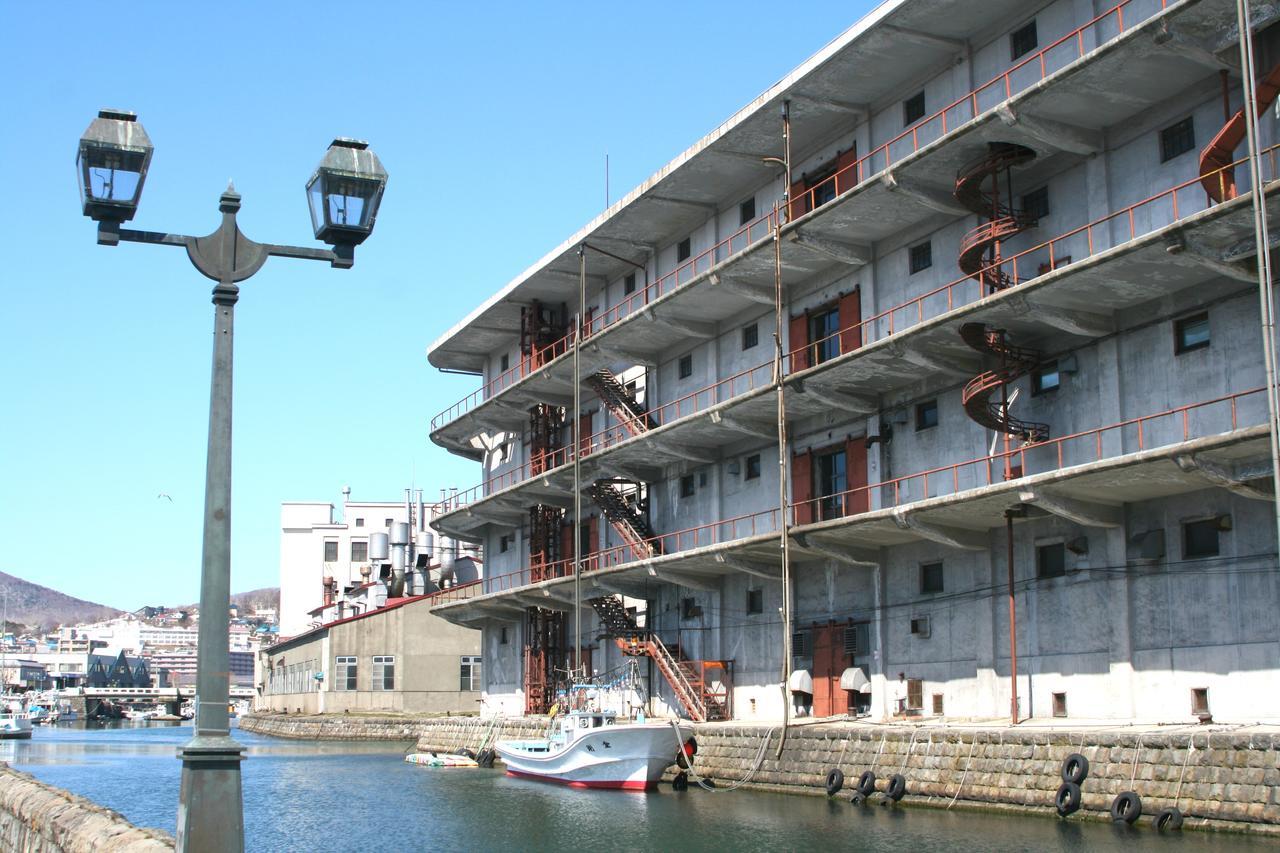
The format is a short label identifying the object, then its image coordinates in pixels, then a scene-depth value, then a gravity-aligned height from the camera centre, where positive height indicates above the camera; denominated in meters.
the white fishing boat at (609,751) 38.09 -2.98
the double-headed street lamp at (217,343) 9.54 +2.16
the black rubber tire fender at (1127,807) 24.84 -2.97
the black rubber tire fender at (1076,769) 26.39 -2.43
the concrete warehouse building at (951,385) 27.66 +6.23
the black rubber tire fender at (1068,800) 26.14 -2.97
